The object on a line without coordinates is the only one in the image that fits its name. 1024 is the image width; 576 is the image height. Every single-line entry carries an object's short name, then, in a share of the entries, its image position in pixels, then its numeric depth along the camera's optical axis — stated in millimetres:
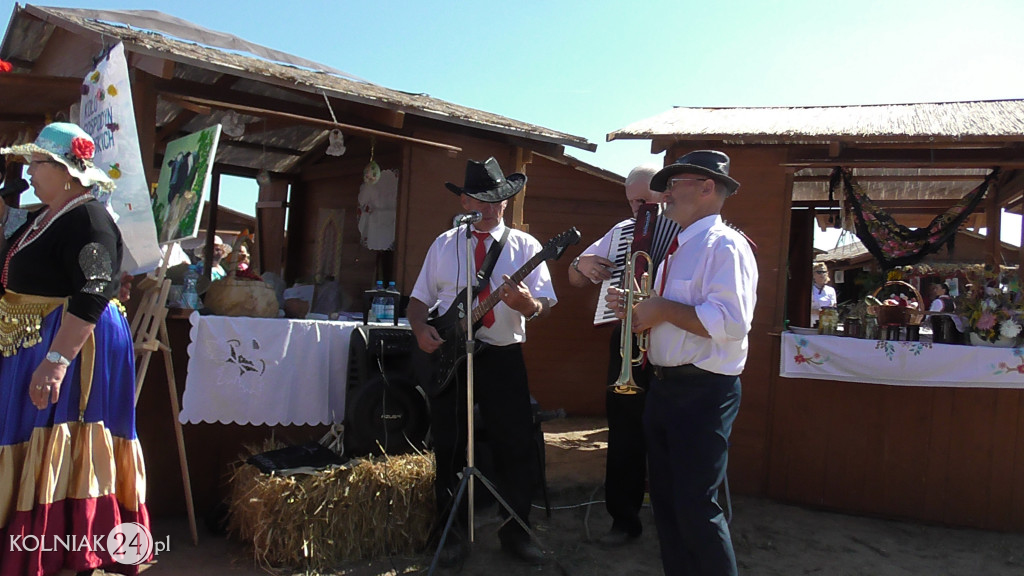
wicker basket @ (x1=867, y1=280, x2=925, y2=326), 5016
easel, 3928
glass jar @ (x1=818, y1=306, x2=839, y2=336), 5348
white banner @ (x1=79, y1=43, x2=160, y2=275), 3686
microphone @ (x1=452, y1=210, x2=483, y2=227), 3807
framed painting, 3918
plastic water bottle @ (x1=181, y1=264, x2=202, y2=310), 4625
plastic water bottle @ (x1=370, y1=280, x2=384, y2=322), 5141
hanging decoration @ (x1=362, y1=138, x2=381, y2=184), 6320
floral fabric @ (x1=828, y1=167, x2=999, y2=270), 5902
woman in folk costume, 3184
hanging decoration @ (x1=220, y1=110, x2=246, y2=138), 5355
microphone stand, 3582
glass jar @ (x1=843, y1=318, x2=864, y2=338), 5246
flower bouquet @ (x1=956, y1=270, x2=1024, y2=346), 4855
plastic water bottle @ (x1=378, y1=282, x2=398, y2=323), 5148
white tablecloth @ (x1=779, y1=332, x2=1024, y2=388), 4793
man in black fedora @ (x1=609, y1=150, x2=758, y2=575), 2773
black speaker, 4465
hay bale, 3906
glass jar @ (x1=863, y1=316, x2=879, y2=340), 5152
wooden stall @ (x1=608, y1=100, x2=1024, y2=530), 5047
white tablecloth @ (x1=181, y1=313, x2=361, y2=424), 4422
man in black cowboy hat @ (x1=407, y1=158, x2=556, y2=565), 3957
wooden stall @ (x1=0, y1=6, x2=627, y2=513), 4691
